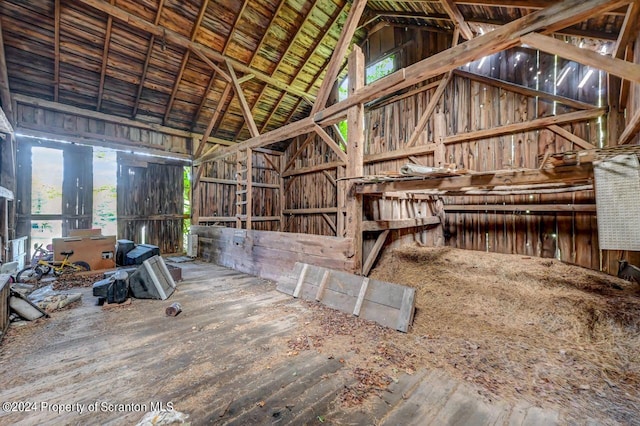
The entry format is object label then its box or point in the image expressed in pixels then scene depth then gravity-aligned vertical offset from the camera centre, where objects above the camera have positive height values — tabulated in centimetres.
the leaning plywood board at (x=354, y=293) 300 -106
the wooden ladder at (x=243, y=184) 641 +85
